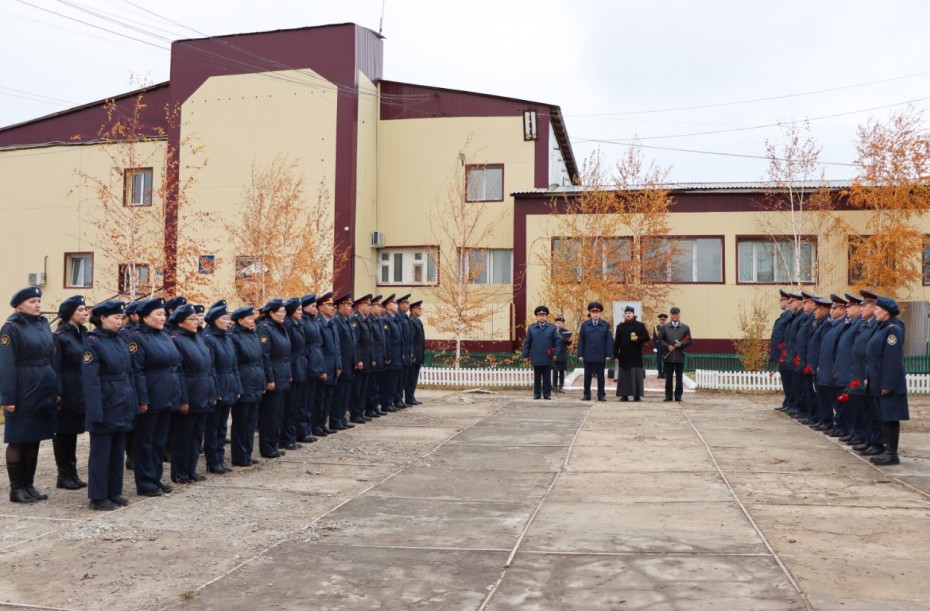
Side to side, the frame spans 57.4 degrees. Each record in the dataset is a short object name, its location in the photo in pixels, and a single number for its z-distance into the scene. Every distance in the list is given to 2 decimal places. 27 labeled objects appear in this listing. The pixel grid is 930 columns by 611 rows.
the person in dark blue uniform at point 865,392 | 11.02
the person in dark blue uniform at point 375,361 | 15.26
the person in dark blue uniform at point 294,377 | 11.72
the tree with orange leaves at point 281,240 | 26.77
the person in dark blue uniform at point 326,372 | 12.86
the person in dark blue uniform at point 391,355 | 16.11
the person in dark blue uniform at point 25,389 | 8.10
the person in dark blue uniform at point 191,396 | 9.23
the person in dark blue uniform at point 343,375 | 13.83
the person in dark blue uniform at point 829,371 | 12.58
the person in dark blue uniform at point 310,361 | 12.25
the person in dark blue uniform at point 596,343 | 18.42
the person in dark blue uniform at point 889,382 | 10.39
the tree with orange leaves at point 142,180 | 28.55
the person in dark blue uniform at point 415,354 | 17.61
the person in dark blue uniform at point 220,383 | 9.78
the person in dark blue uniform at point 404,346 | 16.78
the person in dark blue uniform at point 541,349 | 18.72
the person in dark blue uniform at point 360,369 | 14.70
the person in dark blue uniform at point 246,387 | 10.32
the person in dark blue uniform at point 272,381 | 10.95
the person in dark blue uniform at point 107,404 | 7.88
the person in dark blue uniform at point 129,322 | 8.97
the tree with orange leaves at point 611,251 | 27.73
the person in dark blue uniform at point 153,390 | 8.55
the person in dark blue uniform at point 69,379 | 8.73
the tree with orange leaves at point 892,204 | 26.27
